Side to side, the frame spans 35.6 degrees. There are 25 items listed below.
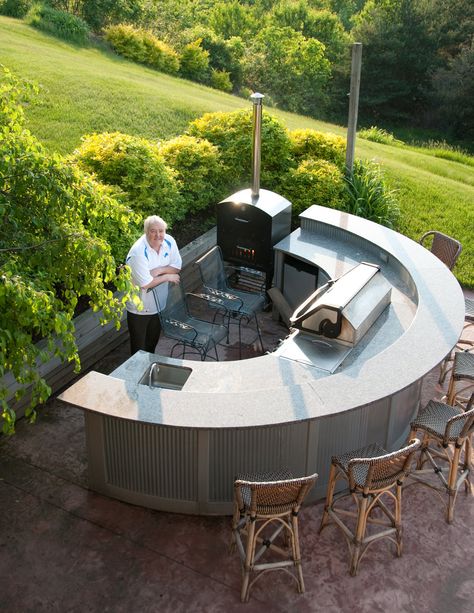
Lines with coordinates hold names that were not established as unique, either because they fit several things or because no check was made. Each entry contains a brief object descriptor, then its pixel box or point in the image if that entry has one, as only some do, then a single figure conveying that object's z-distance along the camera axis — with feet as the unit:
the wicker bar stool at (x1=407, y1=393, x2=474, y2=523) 20.22
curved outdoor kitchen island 19.22
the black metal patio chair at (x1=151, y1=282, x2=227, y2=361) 25.32
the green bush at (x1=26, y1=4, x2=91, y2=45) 69.21
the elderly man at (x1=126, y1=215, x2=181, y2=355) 24.59
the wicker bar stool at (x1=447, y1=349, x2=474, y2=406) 23.82
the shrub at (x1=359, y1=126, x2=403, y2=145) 71.00
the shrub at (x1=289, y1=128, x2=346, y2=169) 39.52
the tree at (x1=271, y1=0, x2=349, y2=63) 127.34
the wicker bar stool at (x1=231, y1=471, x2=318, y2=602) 16.85
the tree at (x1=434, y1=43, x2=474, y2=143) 111.14
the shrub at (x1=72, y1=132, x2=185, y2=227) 31.71
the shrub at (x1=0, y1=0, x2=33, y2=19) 70.64
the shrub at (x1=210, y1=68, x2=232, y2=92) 84.89
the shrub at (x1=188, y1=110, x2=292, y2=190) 37.68
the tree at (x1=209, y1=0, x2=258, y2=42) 123.88
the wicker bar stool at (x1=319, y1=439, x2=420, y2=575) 17.95
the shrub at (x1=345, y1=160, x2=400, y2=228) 37.52
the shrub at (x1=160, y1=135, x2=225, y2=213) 35.09
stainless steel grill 22.02
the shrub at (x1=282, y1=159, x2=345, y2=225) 36.58
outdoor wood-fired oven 30.01
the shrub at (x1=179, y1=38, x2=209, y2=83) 80.79
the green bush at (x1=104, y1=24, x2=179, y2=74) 73.82
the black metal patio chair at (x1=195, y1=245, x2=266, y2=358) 27.30
